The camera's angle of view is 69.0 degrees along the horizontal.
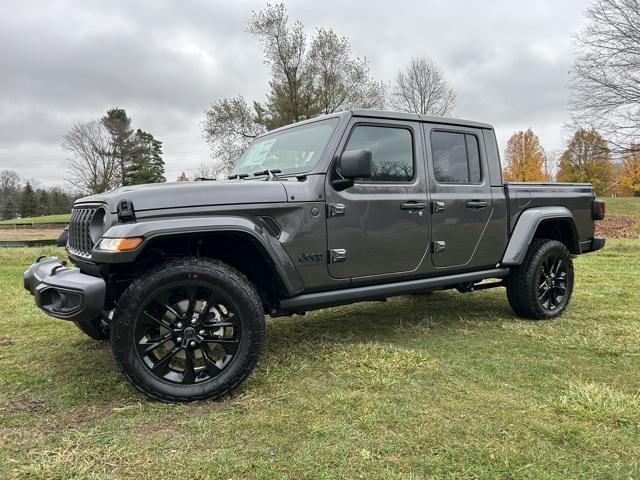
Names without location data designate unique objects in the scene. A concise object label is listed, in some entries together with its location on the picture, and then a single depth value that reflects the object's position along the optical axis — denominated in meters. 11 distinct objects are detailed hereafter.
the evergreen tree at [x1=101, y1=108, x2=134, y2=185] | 44.97
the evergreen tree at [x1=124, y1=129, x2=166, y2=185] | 45.72
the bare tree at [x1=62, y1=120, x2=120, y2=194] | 42.25
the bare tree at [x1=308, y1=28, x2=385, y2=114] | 24.80
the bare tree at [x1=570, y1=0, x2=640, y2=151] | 18.69
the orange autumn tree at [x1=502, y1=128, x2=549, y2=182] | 45.16
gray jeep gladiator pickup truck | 2.70
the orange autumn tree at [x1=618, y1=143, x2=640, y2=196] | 19.81
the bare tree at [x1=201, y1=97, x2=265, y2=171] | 25.88
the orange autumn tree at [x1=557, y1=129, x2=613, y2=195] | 20.22
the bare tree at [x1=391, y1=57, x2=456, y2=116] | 28.44
